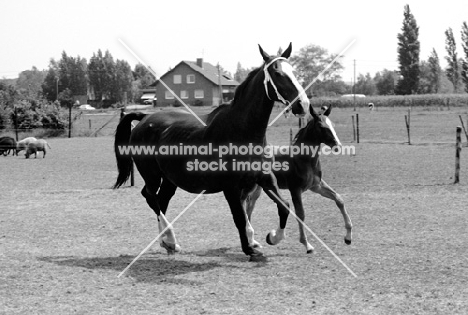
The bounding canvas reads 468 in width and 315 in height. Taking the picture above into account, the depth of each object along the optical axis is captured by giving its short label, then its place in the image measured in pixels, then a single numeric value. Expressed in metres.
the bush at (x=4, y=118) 38.21
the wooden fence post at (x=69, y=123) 40.18
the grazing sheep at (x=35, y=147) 26.48
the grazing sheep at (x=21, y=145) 28.16
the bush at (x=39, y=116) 39.47
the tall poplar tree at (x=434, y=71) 96.06
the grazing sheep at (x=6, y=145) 28.27
